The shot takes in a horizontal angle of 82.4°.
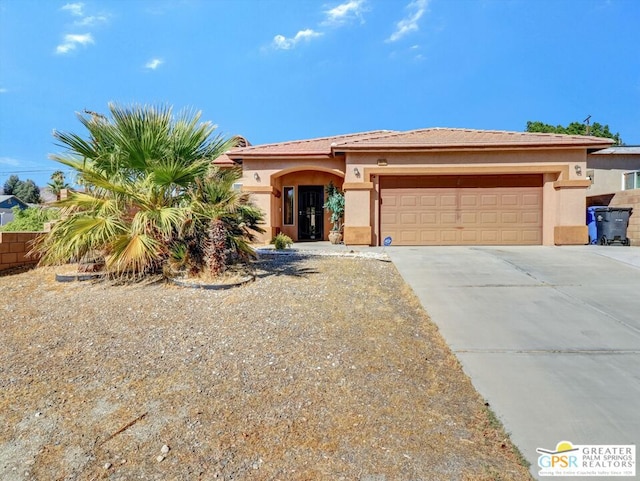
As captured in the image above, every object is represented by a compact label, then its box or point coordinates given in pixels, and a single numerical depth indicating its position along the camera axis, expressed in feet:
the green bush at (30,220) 28.63
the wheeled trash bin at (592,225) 40.55
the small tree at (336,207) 45.11
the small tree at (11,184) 171.80
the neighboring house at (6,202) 128.94
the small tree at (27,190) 165.37
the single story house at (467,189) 39.83
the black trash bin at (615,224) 38.93
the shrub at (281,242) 36.11
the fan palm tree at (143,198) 20.56
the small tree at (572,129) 115.24
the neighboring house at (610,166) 61.26
